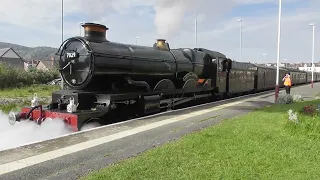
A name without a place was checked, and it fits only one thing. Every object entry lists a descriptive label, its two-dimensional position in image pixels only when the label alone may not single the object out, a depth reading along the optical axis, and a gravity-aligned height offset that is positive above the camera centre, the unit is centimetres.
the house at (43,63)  10236 +377
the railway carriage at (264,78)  3014 -21
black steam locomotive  1017 -20
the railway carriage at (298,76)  4507 -9
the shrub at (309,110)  1254 -134
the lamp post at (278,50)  1942 +157
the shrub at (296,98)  1988 -136
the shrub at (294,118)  1005 -130
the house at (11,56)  8306 +485
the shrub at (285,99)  1775 -125
